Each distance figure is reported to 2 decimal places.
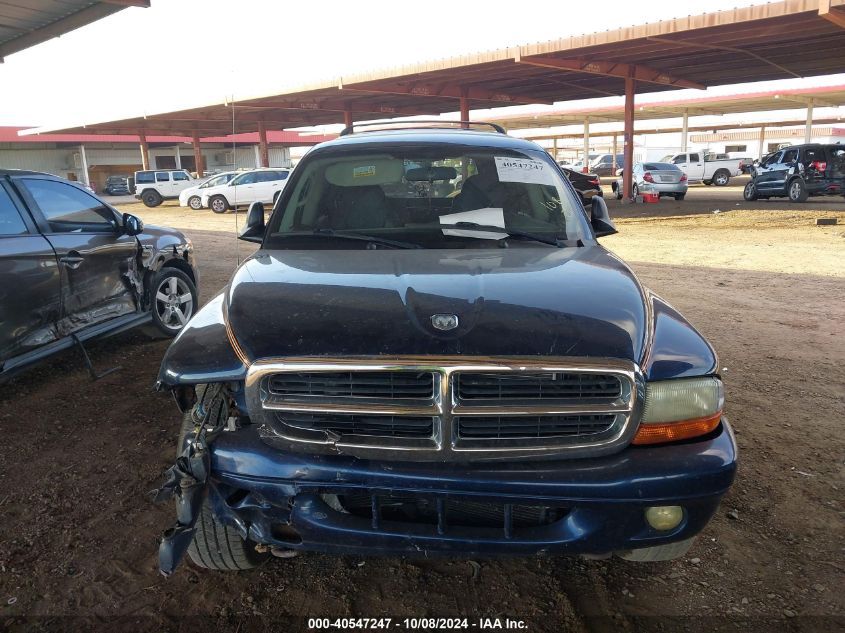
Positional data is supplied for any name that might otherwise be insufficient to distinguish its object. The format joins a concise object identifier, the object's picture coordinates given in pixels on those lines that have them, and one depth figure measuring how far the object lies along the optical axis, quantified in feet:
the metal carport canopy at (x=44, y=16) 27.96
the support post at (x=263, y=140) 111.75
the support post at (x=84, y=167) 147.63
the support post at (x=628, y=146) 72.64
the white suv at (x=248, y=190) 73.10
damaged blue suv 6.35
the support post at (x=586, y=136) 150.82
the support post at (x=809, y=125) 110.93
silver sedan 73.51
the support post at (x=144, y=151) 134.31
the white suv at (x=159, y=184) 94.84
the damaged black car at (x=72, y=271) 13.44
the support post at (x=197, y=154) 132.26
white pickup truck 109.50
